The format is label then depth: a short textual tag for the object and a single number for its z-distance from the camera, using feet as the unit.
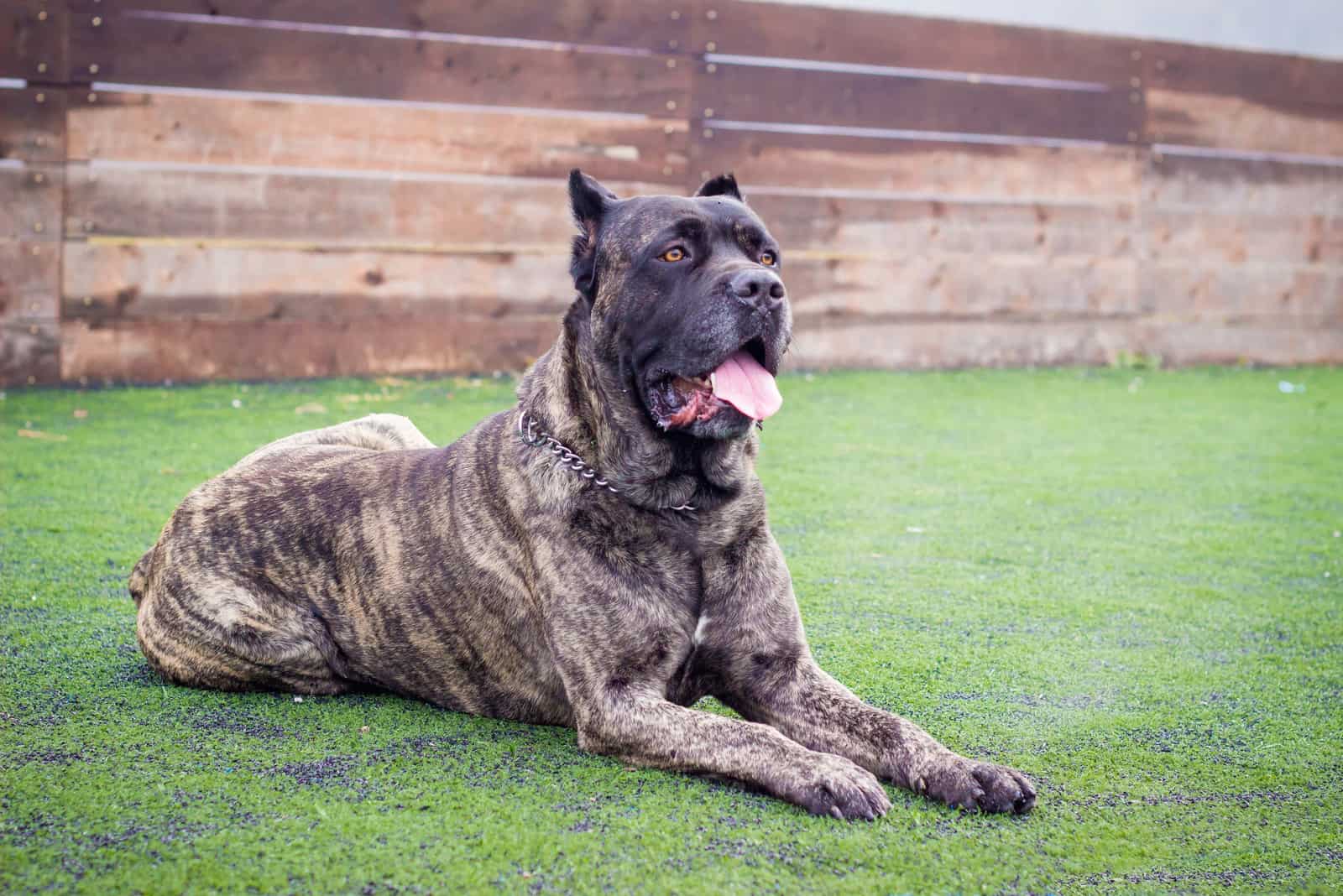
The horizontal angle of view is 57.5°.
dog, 8.77
